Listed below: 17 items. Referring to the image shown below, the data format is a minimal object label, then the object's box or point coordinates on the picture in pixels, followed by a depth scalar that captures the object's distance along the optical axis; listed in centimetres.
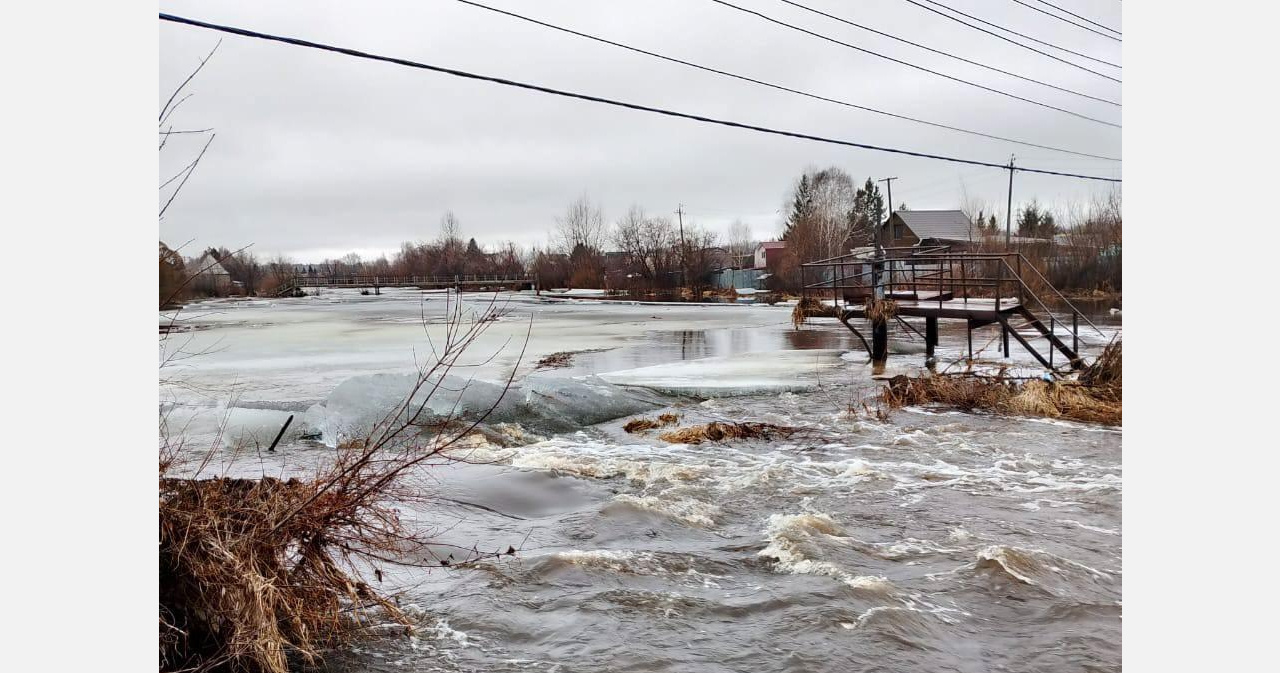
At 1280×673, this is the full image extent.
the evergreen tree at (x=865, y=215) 8338
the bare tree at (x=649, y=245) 6631
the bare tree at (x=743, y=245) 11513
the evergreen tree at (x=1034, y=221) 6284
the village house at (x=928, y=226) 7344
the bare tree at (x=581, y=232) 7875
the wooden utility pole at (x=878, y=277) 2095
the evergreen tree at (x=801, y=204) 8488
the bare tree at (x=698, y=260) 6420
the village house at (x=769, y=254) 8412
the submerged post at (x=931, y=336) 2220
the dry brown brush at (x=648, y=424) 1354
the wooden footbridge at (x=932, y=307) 1703
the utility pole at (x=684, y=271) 6521
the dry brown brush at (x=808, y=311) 3152
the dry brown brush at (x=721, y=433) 1268
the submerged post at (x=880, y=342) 2164
